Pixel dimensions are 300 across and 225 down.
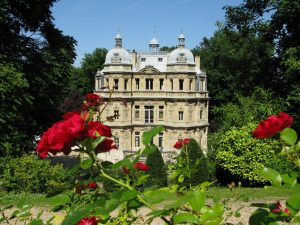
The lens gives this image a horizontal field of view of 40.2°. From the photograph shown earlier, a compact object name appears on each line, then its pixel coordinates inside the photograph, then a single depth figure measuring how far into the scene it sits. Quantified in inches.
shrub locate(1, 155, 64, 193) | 473.7
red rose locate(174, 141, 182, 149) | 193.4
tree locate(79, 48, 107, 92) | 1892.2
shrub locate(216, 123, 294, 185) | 563.2
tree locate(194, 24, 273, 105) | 628.7
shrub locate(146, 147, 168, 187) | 607.7
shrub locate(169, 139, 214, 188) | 550.6
